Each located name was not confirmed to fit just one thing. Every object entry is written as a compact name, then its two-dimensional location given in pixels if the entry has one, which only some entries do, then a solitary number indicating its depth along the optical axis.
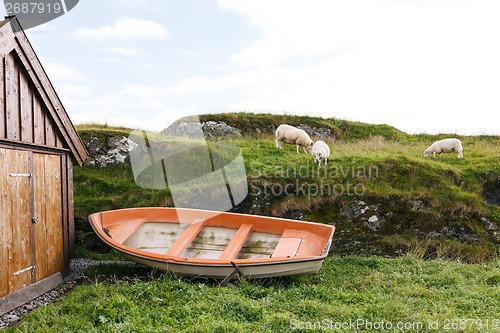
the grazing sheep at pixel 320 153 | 15.06
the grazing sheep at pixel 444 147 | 16.98
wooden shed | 7.72
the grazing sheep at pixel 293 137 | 17.48
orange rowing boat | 8.12
